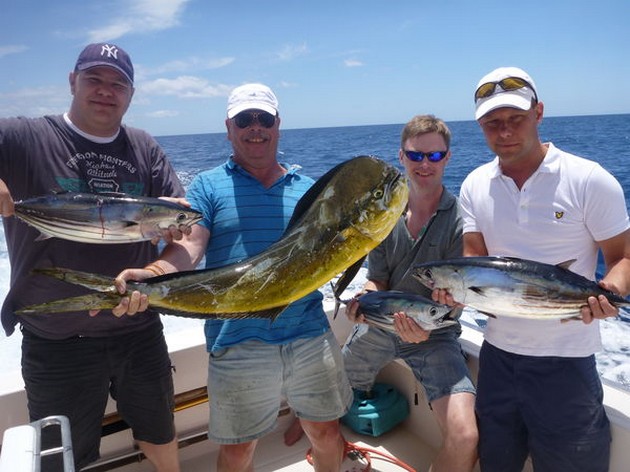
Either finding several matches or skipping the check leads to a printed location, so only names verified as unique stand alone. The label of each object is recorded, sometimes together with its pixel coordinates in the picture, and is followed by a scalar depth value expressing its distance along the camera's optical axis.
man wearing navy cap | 2.37
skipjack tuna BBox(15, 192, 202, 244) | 1.89
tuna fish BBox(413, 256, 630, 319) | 2.06
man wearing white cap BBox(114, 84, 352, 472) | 2.45
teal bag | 3.50
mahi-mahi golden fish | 1.64
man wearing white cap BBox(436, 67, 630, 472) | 2.28
